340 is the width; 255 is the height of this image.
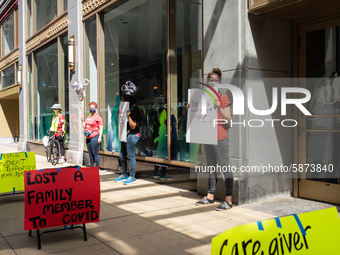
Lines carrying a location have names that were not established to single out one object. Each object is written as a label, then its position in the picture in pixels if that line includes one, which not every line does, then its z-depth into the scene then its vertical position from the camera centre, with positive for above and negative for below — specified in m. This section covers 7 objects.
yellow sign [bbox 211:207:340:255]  1.91 -0.70
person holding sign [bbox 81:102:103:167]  8.95 -0.40
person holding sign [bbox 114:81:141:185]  7.97 -0.34
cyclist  12.25 -0.36
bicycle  12.06 -1.08
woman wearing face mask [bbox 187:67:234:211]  5.66 -0.52
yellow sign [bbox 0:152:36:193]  6.55 -0.95
